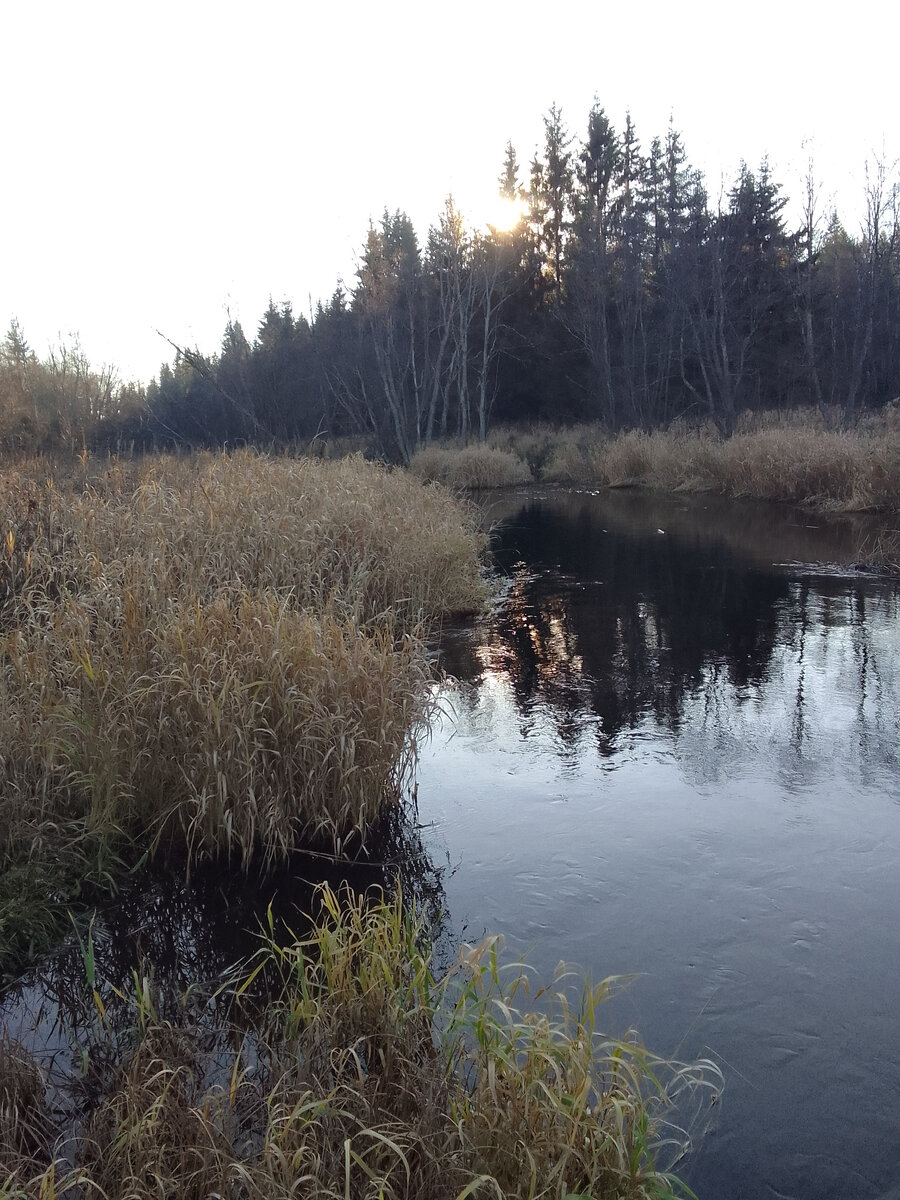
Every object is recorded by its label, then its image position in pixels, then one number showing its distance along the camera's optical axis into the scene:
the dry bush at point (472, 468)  24.19
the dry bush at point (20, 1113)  2.43
